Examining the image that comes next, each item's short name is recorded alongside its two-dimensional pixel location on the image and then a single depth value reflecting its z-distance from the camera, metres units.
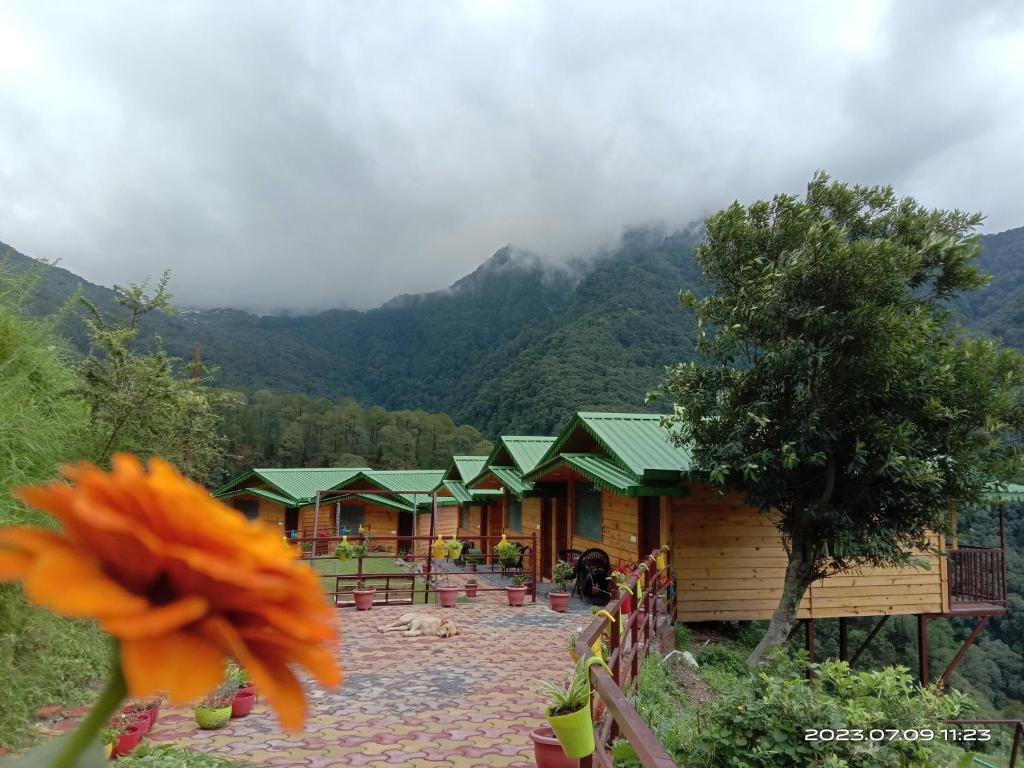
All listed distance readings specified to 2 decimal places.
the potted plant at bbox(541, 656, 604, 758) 3.41
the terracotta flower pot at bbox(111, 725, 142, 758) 4.31
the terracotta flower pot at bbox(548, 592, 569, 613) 11.39
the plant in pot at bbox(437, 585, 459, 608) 11.84
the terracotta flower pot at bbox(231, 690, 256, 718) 5.71
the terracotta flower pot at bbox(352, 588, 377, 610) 11.49
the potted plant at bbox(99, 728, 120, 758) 3.82
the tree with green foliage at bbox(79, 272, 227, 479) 6.91
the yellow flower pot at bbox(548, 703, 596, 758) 3.41
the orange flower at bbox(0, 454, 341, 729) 0.36
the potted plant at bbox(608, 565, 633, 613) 5.10
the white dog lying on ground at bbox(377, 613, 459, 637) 9.45
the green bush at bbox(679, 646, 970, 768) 3.73
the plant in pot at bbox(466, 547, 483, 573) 19.73
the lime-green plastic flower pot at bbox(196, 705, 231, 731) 5.32
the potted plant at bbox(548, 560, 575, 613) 11.41
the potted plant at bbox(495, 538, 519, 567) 13.69
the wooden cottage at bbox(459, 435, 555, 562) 16.81
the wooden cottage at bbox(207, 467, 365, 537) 24.02
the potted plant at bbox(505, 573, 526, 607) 12.11
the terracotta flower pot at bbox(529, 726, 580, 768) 4.11
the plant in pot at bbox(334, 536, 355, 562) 12.70
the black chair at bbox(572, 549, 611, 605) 12.13
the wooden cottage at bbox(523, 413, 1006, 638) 10.77
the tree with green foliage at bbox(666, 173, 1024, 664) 7.77
